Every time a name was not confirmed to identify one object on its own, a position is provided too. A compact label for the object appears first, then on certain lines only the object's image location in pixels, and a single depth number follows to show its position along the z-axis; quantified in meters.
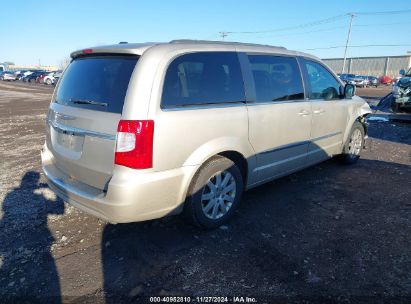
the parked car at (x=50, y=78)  39.46
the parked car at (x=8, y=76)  48.12
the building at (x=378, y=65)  60.91
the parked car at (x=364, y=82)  41.06
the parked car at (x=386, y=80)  47.75
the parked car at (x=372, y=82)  42.62
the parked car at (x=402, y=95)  11.34
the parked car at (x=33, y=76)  44.71
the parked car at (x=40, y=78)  42.12
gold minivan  2.72
